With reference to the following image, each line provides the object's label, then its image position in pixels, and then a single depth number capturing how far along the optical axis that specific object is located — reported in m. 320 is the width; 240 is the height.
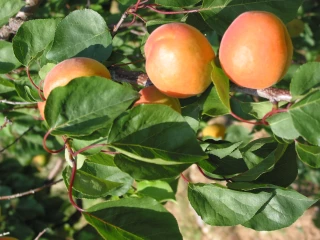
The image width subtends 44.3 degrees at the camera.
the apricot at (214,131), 0.68
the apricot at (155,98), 0.27
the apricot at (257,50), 0.25
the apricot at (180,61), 0.26
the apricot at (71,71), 0.26
